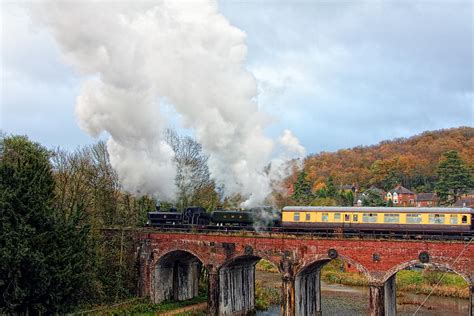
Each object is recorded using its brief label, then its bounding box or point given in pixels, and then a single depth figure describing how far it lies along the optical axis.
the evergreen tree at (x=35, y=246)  30.02
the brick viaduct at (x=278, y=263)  34.03
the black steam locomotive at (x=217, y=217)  41.88
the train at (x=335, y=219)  35.75
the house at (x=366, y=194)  90.96
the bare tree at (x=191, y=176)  54.03
